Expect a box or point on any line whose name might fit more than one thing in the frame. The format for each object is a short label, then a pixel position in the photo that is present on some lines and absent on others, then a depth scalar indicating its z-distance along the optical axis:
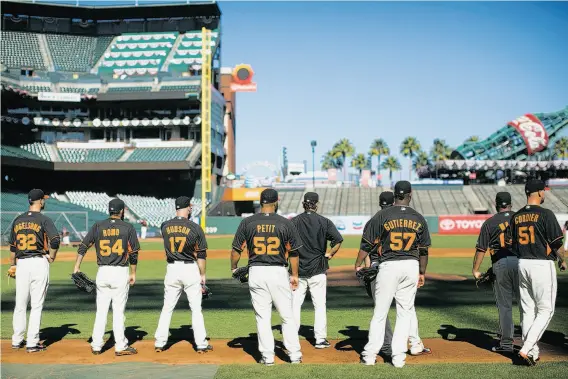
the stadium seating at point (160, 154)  55.44
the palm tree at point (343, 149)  116.19
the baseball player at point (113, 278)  8.74
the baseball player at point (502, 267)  8.66
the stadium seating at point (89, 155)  55.72
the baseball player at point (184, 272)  8.81
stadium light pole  69.69
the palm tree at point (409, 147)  114.62
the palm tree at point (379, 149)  114.00
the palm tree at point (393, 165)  116.62
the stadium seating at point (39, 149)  55.42
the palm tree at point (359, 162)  117.12
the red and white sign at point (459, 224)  49.56
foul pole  44.41
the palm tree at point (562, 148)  114.00
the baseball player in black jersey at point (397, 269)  7.89
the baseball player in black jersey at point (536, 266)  7.82
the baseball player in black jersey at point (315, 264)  9.17
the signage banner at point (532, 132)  77.81
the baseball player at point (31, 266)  9.08
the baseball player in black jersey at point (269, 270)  7.97
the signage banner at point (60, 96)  55.00
